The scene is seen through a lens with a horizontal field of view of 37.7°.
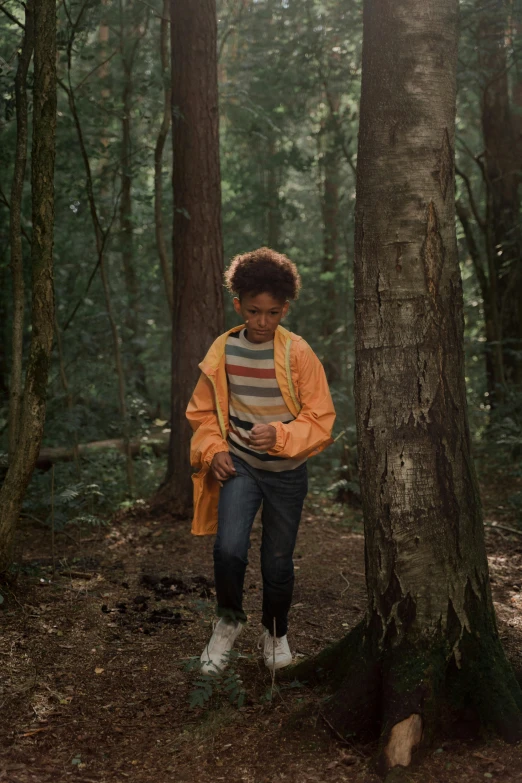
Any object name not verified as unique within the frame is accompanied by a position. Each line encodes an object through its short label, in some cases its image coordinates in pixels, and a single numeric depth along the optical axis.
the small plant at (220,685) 3.52
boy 3.87
